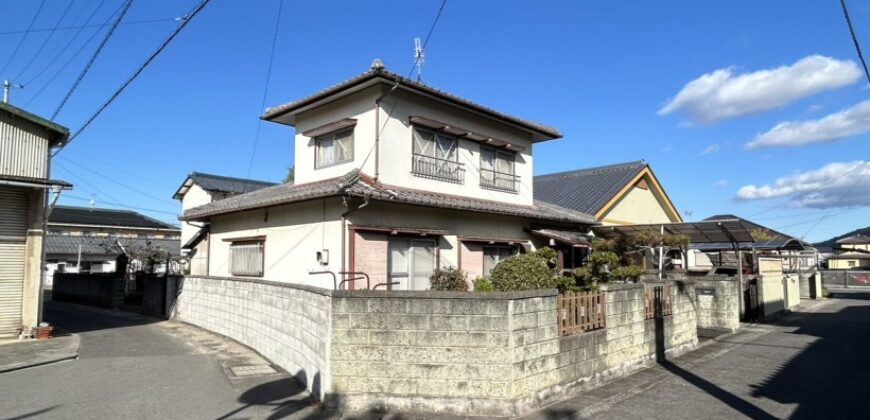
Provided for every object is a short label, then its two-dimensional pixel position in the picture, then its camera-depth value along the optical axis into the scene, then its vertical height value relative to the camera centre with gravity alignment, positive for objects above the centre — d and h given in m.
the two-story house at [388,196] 10.59 +1.30
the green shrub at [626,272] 10.85 -0.36
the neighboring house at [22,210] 11.67 +1.01
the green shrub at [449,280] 10.20 -0.51
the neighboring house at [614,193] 20.02 +2.59
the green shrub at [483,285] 8.41 -0.50
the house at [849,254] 47.26 +0.07
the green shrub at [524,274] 8.19 -0.31
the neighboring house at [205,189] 25.55 +3.37
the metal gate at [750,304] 16.86 -1.60
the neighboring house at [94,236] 36.69 +1.45
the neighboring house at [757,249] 21.64 +0.25
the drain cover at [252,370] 8.68 -1.96
